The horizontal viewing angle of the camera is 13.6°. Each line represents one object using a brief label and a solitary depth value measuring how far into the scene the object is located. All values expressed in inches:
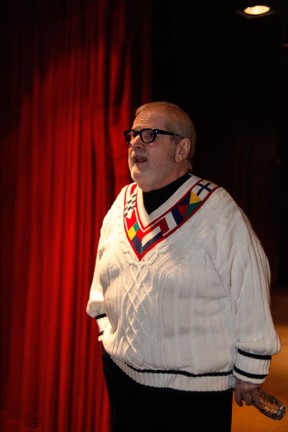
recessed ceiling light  255.9
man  135.2
